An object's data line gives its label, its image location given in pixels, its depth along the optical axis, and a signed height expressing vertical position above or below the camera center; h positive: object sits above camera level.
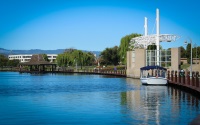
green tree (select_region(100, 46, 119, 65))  185.12 +6.46
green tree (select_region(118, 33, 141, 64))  125.72 +7.81
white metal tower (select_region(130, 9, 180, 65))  83.00 +6.51
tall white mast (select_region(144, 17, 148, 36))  94.25 +9.95
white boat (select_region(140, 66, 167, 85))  59.00 -1.49
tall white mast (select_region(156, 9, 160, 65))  83.04 +8.17
